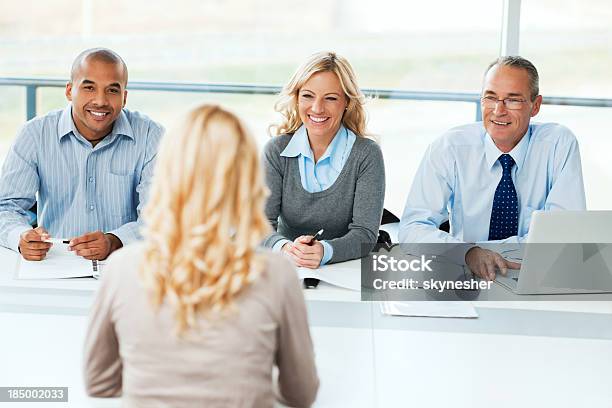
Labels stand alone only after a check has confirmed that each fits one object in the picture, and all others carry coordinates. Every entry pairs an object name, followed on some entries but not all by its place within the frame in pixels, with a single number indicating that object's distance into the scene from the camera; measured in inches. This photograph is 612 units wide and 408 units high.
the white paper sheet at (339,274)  168.4
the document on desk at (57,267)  167.8
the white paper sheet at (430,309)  162.8
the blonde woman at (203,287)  127.4
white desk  150.5
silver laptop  161.0
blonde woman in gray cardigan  182.9
